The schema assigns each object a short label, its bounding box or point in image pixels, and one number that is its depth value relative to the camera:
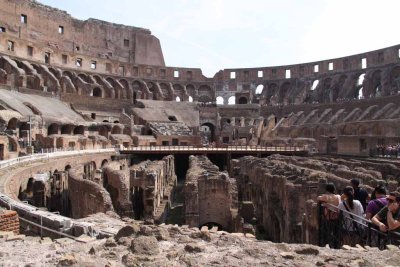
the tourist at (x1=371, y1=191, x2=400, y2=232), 5.43
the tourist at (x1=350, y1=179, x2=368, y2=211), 7.34
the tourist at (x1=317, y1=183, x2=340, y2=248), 6.71
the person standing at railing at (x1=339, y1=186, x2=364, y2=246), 6.44
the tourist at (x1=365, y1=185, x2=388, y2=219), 6.05
